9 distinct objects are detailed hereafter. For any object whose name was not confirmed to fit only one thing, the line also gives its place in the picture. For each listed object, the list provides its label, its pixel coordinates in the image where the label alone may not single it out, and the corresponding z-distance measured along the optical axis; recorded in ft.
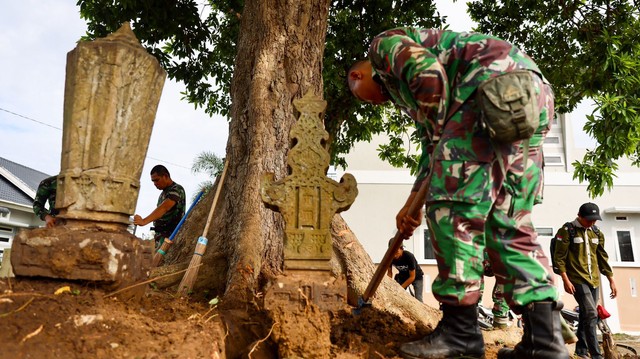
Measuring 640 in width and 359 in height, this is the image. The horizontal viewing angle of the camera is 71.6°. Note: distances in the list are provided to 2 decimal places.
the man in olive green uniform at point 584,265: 16.94
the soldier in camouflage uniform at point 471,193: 6.64
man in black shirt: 22.83
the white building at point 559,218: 41.22
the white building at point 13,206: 45.91
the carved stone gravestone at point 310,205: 8.90
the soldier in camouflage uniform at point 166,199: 18.24
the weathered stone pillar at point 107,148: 7.63
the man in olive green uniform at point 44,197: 18.47
